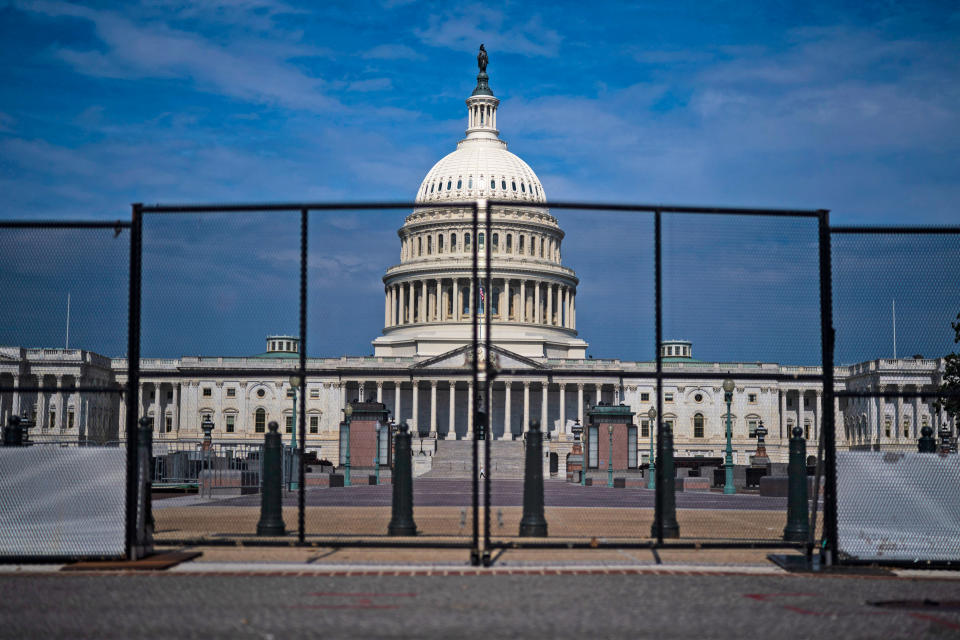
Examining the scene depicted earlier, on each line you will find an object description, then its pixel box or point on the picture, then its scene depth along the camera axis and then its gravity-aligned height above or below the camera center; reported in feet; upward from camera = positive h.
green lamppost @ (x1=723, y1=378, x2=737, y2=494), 144.97 -7.38
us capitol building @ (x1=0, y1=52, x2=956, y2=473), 364.17 +19.70
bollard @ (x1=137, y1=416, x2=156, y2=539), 48.19 -2.81
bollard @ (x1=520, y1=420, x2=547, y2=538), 57.98 -3.90
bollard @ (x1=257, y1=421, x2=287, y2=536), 57.11 -3.74
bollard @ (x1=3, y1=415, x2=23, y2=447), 63.62 -0.80
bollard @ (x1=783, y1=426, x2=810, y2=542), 60.75 -4.07
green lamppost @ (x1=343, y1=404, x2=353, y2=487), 160.97 -7.67
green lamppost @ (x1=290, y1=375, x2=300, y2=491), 137.04 -6.16
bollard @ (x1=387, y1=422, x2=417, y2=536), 58.44 -3.83
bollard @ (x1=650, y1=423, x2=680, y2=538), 60.90 -4.16
